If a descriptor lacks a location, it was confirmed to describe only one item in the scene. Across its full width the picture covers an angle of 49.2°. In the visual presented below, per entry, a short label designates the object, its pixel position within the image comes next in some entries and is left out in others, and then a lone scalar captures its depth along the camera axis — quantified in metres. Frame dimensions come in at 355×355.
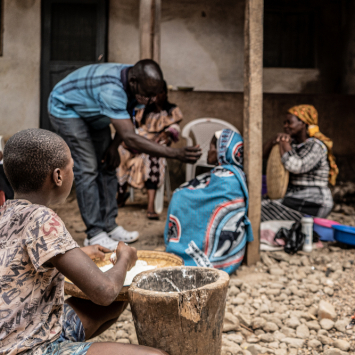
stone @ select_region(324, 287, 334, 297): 2.53
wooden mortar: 1.25
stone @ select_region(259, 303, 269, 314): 2.29
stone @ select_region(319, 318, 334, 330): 2.10
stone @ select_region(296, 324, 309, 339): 2.03
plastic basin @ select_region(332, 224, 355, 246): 3.35
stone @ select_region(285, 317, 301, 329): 2.14
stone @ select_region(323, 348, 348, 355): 1.82
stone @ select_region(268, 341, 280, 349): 1.92
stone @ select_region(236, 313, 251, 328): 2.12
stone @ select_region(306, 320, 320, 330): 2.11
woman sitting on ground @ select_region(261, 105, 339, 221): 3.72
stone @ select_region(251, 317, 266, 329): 2.11
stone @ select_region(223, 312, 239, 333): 2.05
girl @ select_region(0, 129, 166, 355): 1.10
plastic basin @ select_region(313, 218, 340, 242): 3.63
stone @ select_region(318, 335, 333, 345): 1.96
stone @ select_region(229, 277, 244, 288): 2.63
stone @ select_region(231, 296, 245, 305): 2.38
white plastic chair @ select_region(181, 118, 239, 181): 5.42
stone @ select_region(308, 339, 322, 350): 1.93
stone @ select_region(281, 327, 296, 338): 2.04
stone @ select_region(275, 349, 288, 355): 1.86
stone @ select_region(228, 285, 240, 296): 2.52
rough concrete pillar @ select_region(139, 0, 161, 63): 4.36
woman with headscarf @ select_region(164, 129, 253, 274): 2.80
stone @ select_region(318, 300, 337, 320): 2.17
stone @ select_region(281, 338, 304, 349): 1.93
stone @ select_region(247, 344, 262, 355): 1.87
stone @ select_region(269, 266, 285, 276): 2.89
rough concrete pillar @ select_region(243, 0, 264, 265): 2.92
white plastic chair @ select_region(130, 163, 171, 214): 4.69
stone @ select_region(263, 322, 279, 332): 2.09
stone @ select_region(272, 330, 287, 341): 2.01
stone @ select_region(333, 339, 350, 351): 1.89
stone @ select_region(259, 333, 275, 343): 1.99
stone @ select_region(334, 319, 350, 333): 2.07
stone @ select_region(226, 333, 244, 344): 1.96
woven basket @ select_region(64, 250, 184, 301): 1.77
